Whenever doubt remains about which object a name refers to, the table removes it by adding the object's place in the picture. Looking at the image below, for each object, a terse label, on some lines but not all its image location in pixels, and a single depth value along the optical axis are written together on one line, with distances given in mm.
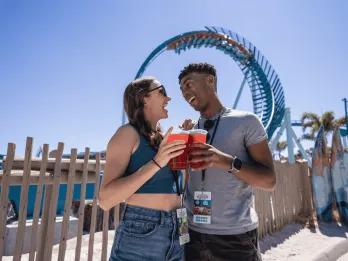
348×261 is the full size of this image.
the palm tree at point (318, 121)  37781
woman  1621
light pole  29203
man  1809
